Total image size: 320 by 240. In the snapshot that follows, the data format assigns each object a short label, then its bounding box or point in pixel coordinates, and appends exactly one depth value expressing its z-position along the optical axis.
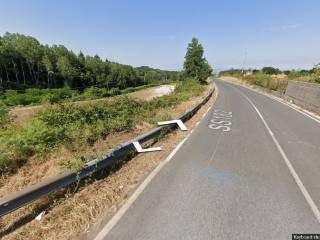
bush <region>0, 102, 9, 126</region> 8.93
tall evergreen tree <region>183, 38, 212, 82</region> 38.47
